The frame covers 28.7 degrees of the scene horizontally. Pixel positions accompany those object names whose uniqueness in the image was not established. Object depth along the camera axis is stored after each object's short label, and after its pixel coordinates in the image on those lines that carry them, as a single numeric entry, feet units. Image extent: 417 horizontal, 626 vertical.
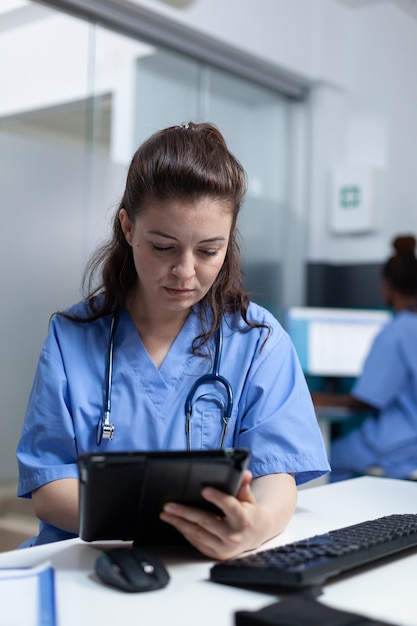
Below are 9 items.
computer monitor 12.57
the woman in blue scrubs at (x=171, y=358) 4.32
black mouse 2.98
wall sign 12.96
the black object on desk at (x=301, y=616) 2.43
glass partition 8.67
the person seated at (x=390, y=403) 10.61
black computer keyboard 3.00
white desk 2.78
